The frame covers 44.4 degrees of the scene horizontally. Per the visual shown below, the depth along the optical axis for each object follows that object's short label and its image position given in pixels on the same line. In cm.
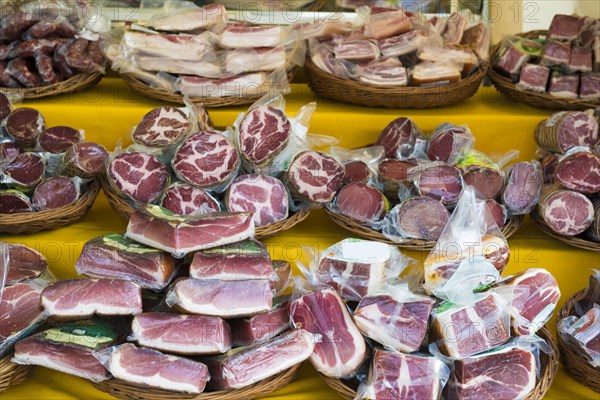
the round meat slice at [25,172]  284
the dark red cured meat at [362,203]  272
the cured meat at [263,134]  279
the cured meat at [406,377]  201
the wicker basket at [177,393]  203
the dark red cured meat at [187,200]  267
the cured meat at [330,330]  210
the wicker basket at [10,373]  216
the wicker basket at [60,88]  343
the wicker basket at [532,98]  328
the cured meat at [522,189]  274
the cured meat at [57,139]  301
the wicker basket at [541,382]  207
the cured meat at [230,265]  214
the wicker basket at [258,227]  266
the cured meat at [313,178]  277
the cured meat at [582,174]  270
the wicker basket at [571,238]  266
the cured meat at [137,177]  272
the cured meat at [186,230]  217
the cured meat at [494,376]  203
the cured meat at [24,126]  303
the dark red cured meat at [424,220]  263
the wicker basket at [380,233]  262
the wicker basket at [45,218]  272
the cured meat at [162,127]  282
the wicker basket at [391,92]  327
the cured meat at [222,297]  210
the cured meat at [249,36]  332
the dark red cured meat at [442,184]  270
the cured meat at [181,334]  206
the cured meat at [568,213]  266
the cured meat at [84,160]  284
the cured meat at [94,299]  211
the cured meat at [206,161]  270
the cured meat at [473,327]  207
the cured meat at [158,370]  200
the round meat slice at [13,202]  278
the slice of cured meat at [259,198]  269
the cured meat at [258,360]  204
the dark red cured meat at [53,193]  281
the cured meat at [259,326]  214
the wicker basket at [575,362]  222
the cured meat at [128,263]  217
